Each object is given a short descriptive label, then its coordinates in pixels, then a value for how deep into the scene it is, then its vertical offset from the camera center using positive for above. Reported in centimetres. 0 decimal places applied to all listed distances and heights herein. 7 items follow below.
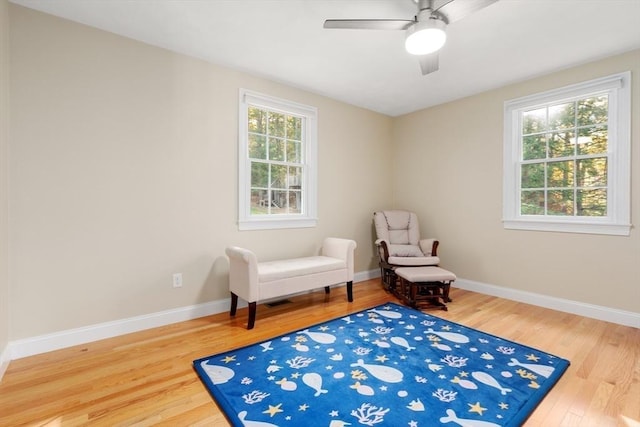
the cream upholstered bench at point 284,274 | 265 -65
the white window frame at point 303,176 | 322 +48
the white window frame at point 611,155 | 278 +55
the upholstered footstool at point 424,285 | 318 -83
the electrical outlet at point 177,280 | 281 -69
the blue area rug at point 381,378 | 153 -107
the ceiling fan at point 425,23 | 188 +127
